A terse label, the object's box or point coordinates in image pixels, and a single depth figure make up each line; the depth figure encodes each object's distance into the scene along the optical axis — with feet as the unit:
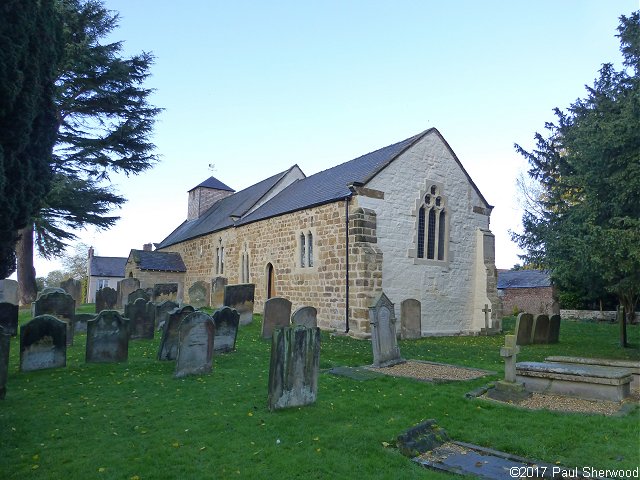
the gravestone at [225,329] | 37.37
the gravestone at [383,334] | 34.06
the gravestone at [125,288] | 70.28
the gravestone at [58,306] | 39.70
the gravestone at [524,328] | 48.80
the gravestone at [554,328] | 52.39
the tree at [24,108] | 24.94
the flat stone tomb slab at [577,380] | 24.40
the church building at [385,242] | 53.16
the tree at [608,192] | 34.40
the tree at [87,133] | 75.77
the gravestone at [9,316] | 39.75
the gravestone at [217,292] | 71.54
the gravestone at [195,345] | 29.01
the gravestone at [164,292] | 71.37
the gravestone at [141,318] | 43.83
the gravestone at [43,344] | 30.17
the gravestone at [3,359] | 23.65
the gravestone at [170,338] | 33.95
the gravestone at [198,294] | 69.77
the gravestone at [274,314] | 44.60
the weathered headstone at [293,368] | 22.29
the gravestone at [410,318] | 51.06
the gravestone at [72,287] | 74.39
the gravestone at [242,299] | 55.50
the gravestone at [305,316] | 40.47
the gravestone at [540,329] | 50.55
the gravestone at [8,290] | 57.62
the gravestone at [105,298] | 61.41
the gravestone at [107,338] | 32.96
